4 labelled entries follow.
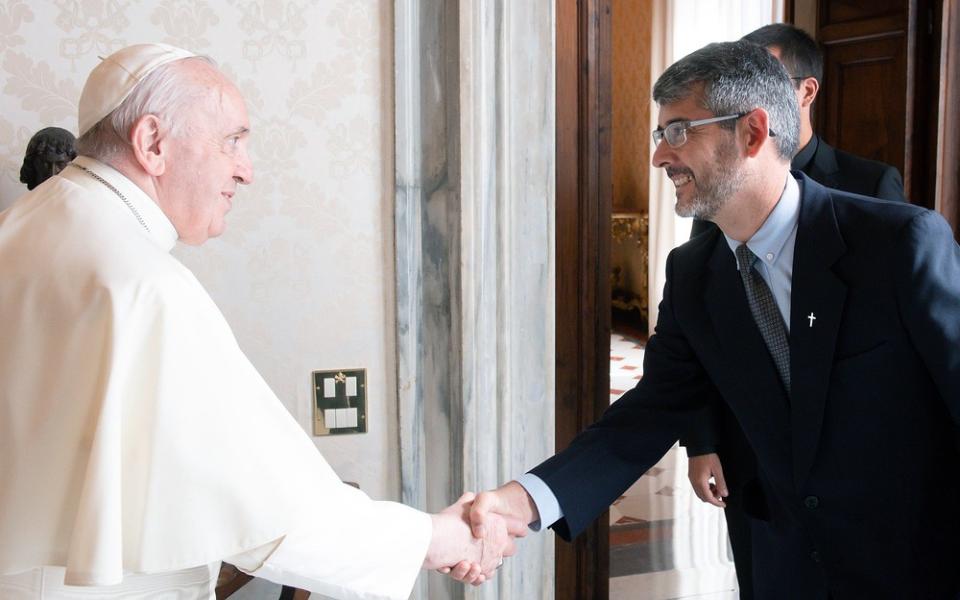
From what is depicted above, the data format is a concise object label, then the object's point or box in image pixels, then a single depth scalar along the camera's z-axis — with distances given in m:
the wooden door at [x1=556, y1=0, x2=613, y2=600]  3.00
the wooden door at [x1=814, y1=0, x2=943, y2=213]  3.70
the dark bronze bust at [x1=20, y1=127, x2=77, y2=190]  2.15
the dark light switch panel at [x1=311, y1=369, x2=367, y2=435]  2.66
